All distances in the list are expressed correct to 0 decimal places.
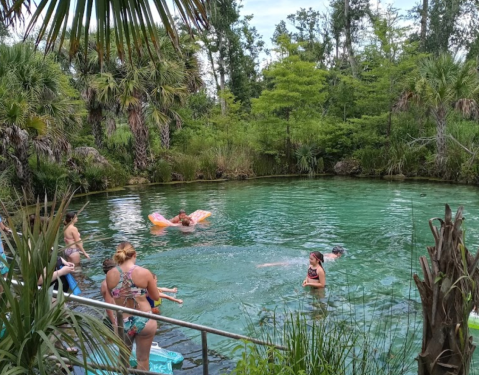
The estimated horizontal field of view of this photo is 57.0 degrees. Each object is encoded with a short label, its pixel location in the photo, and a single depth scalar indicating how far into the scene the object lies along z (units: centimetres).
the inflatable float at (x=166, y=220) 1343
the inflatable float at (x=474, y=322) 585
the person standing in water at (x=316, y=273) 770
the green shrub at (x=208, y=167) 2675
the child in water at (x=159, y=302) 473
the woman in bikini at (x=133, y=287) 443
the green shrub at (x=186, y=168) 2595
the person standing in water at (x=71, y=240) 860
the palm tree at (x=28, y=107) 1493
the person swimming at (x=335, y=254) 975
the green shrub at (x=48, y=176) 1841
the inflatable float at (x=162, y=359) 473
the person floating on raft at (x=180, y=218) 1338
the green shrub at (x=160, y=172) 2534
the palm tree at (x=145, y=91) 2362
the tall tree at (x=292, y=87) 2803
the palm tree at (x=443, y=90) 2150
